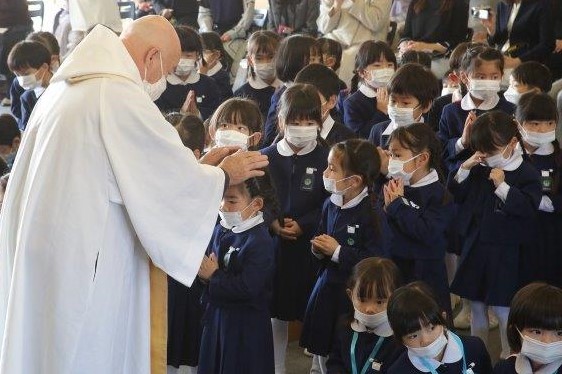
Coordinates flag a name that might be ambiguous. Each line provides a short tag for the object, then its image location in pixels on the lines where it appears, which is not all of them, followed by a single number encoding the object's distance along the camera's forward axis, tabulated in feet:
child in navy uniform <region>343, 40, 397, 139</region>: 19.08
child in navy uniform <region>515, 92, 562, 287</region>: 15.58
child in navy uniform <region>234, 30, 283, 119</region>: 21.15
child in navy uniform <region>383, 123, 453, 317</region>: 13.92
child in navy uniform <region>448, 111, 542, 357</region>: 14.64
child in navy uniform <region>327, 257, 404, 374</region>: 11.94
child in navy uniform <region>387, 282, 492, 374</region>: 10.98
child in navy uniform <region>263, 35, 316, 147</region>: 19.30
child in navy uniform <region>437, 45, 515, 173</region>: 17.63
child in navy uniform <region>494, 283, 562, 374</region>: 11.00
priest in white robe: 10.48
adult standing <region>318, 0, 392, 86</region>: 27.37
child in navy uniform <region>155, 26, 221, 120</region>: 20.98
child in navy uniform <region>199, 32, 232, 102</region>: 23.40
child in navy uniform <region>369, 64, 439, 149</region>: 16.85
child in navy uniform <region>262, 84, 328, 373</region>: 15.05
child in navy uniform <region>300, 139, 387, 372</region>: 13.66
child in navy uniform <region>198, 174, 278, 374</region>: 12.59
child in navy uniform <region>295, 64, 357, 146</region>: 16.61
